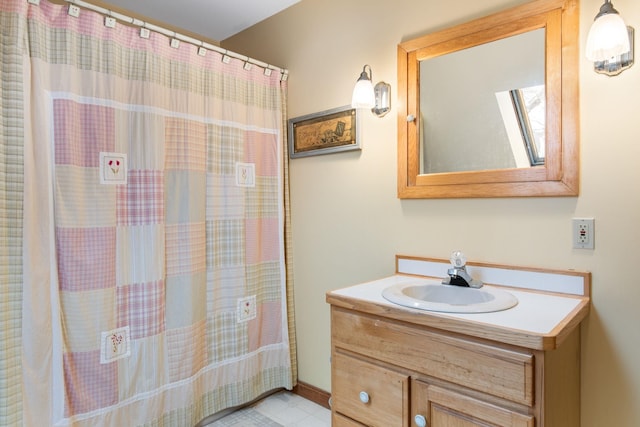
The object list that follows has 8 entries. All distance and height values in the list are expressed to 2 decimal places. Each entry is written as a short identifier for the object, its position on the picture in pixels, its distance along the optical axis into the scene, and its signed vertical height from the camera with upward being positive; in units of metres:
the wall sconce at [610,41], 1.22 +0.51
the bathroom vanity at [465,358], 1.04 -0.49
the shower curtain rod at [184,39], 1.61 +0.83
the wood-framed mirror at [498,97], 1.40 +0.38
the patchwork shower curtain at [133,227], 1.46 -0.10
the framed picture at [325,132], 2.05 +0.40
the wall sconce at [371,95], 1.84 +0.52
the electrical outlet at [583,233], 1.37 -0.12
